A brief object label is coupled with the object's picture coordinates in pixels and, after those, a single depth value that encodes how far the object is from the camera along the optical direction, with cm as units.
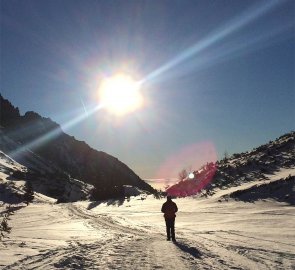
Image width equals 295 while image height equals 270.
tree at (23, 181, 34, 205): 4436
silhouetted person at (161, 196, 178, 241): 1230
